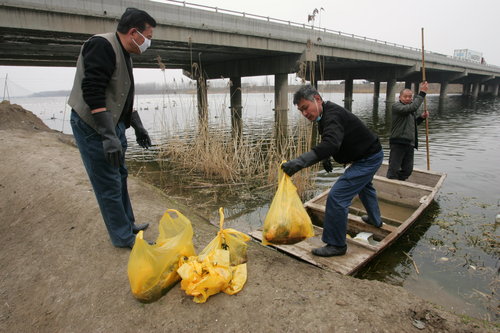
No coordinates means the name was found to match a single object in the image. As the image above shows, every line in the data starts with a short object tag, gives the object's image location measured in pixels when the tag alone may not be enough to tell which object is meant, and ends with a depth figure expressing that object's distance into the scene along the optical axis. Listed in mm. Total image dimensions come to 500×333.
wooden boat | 2824
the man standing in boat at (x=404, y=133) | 4586
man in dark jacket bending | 2531
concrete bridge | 10984
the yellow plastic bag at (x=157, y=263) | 1893
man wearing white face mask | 2074
